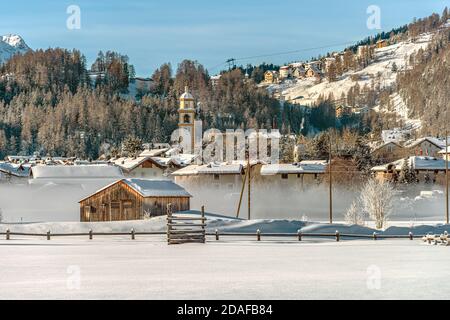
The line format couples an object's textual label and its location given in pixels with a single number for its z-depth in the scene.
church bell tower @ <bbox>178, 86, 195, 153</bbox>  193.44
